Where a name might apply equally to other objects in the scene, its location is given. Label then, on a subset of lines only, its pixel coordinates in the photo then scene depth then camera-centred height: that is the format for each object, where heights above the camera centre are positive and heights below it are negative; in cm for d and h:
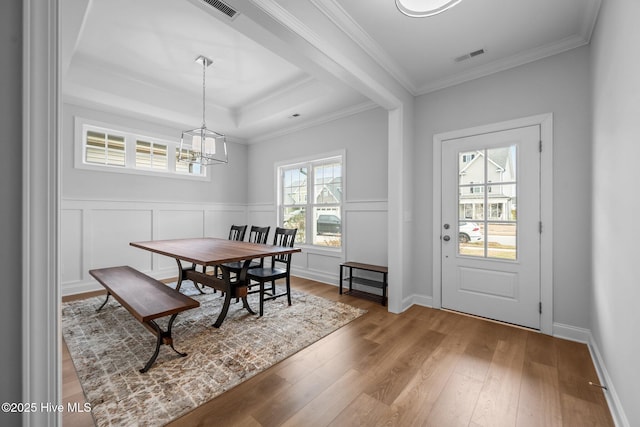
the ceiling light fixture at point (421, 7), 151 +119
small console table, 340 -93
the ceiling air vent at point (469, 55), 262 +160
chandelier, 315 +82
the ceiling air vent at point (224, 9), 186 +145
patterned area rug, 163 -113
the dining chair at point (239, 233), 425 -31
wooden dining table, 249 -40
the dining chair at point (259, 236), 369 -33
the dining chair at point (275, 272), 297 -69
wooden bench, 195 -70
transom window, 389 +98
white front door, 264 -12
